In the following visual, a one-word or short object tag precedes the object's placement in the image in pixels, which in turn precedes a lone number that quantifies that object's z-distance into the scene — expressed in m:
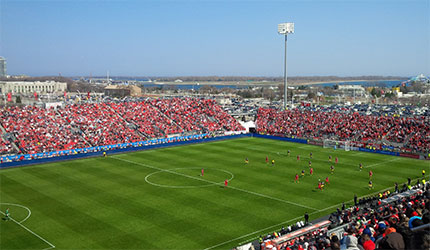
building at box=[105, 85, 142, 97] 192.25
